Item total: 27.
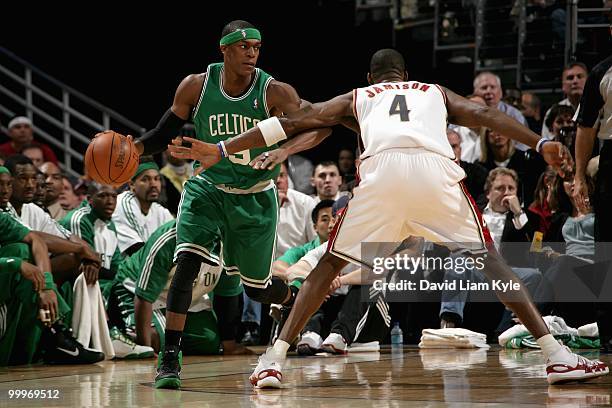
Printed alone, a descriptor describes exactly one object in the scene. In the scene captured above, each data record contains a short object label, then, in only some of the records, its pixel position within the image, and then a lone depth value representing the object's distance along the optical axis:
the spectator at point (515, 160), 17.78
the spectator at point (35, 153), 20.17
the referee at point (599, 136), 12.92
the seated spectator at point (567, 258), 15.24
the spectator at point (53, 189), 17.79
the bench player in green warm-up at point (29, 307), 12.96
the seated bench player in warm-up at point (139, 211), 16.70
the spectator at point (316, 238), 15.93
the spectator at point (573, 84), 17.96
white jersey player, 9.49
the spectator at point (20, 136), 21.22
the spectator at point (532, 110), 19.28
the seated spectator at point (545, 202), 16.30
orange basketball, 10.64
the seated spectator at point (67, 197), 19.29
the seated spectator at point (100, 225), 15.70
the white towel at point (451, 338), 14.97
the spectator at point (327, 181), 18.19
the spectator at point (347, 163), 20.86
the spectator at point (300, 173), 21.48
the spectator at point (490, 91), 19.03
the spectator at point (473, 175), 17.55
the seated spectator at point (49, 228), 13.86
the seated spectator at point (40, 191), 15.32
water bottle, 16.91
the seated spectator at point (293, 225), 17.94
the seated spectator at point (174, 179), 20.20
